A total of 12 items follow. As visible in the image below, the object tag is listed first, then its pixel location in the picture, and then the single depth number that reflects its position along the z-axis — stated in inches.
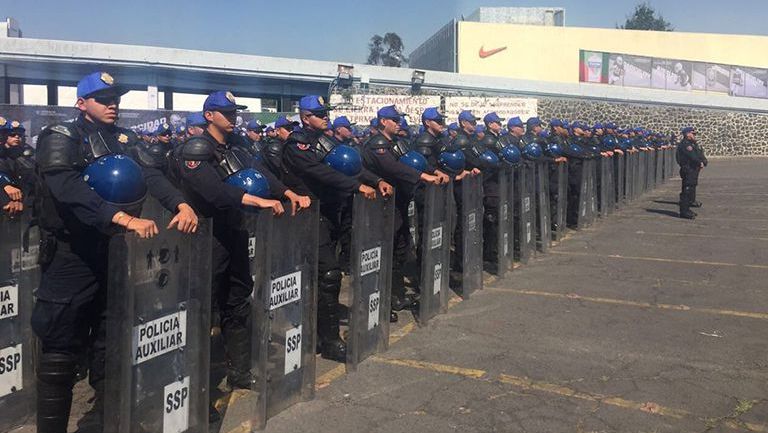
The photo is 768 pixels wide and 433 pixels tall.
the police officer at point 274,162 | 219.3
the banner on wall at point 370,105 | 1095.6
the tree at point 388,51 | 3722.9
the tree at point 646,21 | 3521.2
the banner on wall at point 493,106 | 1186.6
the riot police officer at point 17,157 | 221.9
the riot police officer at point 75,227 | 129.5
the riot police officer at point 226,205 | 166.4
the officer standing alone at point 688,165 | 557.0
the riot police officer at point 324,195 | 211.5
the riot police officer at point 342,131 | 325.1
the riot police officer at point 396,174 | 254.5
